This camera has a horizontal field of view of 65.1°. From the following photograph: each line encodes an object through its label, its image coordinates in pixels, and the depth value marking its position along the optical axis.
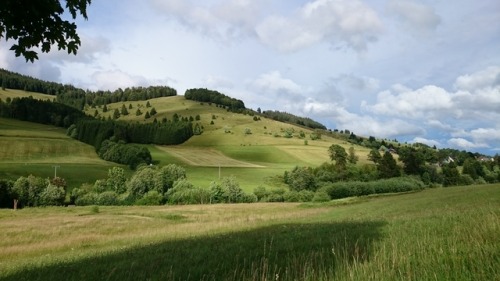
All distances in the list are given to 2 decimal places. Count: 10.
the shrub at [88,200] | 105.44
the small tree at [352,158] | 155.88
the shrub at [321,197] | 101.52
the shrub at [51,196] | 98.94
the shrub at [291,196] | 110.75
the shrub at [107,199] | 104.25
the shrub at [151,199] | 104.82
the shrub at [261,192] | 114.07
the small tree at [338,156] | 144.62
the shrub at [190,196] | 106.12
